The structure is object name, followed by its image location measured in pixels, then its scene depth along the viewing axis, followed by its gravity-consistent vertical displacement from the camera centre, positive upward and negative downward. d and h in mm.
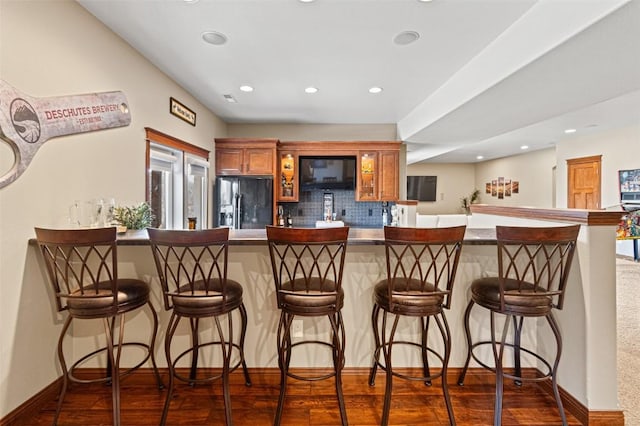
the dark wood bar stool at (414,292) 1592 -448
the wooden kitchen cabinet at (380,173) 5344 +689
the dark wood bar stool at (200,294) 1578 -464
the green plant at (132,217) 2367 -49
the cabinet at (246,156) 5133 +942
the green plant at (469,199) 10684 +470
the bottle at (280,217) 5508 -112
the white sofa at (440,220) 5574 -157
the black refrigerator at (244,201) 4926 +167
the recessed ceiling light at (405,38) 2545 +1511
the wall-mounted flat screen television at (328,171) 5379 +726
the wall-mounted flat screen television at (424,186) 10805 +933
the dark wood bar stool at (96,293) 1562 -463
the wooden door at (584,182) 6699 +704
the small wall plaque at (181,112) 3576 +1263
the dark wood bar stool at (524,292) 1629 -455
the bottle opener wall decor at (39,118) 1693 +600
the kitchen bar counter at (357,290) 1932 -546
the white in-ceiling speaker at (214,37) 2573 +1520
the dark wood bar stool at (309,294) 1591 -454
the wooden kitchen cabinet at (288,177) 5359 +615
